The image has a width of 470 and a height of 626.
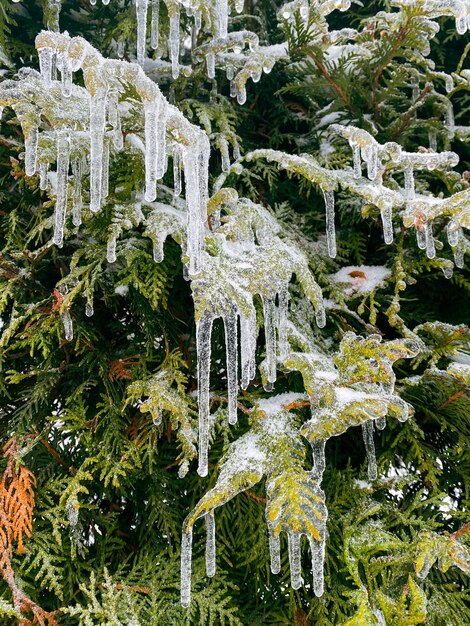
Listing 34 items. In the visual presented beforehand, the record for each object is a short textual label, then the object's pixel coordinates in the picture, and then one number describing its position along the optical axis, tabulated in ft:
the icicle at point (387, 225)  3.27
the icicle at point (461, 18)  3.27
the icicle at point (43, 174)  3.26
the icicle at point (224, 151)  3.55
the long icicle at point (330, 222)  3.36
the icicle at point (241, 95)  3.49
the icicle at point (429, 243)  3.29
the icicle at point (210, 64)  3.50
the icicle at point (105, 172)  3.13
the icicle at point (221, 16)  3.26
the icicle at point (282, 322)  3.19
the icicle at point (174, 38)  3.25
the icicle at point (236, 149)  3.62
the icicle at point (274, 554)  3.07
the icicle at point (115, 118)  3.09
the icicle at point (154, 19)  3.41
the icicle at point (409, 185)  3.38
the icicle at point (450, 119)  3.75
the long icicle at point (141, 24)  3.23
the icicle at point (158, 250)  3.19
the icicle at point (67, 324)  3.32
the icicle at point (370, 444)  3.23
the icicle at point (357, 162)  3.44
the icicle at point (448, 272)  3.44
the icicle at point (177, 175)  3.37
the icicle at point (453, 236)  3.25
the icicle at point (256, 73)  3.39
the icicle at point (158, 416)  3.19
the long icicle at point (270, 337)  3.14
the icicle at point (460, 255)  3.42
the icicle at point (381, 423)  3.24
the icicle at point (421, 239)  3.39
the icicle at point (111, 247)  3.17
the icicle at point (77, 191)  3.23
